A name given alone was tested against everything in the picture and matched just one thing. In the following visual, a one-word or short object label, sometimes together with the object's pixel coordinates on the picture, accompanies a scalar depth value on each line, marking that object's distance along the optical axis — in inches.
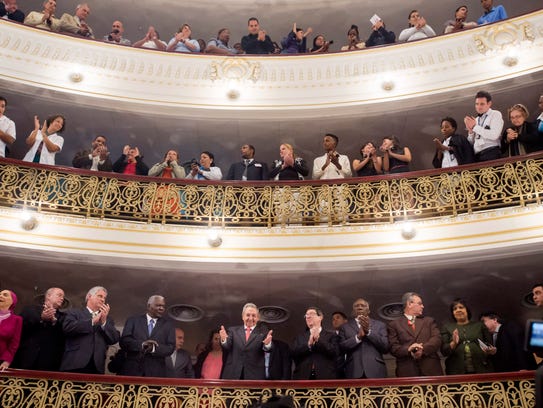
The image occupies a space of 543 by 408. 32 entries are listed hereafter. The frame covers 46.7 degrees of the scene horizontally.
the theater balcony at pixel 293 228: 263.3
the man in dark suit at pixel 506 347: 266.4
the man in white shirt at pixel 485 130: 348.2
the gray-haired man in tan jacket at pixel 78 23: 474.6
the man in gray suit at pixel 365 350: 266.5
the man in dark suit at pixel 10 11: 468.8
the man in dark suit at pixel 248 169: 389.4
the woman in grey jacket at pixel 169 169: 385.7
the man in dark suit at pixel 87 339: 264.5
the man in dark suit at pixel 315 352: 272.2
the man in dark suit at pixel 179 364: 293.1
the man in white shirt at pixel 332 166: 378.0
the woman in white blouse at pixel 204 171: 388.2
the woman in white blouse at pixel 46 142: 376.2
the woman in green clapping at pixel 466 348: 266.5
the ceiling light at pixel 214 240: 350.3
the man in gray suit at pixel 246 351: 277.4
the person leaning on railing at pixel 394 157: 368.2
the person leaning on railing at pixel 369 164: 372.5
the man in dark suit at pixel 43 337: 263.0
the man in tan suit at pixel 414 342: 265.3
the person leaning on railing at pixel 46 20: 469.1
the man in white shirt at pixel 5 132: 367.9
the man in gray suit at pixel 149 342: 276.1
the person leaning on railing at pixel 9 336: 255.4
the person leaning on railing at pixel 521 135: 338.0
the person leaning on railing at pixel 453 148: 354.9
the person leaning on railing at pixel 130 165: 390.6
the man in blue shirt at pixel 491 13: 456.4
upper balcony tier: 435.2
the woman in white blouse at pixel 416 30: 468.4
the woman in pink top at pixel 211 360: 302.4
